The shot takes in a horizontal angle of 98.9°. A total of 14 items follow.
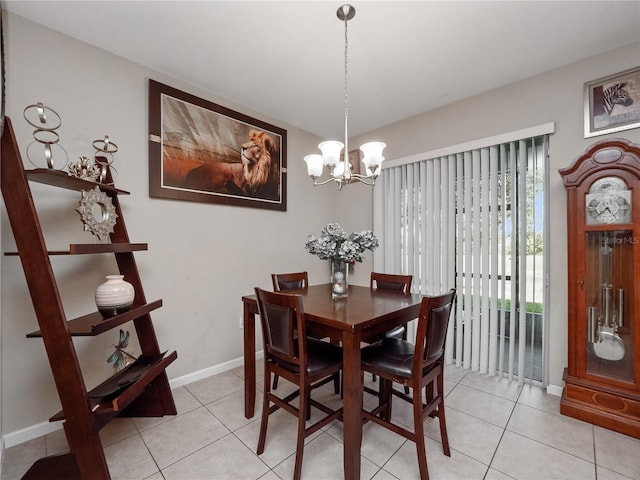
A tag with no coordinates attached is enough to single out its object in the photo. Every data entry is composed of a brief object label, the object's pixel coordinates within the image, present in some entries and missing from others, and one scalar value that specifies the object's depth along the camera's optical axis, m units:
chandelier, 1.74
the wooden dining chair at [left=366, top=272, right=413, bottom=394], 2.17
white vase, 1.63
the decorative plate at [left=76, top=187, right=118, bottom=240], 1.62
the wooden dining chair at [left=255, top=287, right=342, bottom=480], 1.42
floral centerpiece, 1.95
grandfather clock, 1.80
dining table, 1.36
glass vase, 2.05
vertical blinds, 2.43
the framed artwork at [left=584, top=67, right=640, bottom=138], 1.96
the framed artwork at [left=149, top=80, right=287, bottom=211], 2.31
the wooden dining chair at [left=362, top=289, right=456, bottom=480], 1.39
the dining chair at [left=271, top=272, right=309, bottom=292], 2.42
